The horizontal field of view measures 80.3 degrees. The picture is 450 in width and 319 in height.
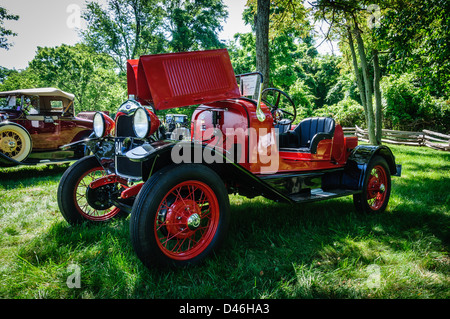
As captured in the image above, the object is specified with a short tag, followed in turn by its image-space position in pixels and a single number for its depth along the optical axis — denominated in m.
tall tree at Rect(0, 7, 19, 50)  18.66
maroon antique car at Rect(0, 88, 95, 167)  5.80
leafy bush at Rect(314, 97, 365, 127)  21.53
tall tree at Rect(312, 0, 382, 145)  6.75
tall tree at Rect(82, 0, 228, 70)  21.47
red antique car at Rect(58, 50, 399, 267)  2.28
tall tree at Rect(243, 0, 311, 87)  5.60
